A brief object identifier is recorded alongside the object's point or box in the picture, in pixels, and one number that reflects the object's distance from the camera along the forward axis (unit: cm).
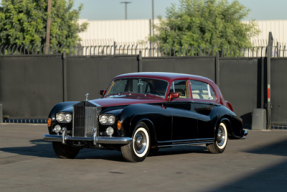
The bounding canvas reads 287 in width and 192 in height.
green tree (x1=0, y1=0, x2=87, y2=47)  4112
